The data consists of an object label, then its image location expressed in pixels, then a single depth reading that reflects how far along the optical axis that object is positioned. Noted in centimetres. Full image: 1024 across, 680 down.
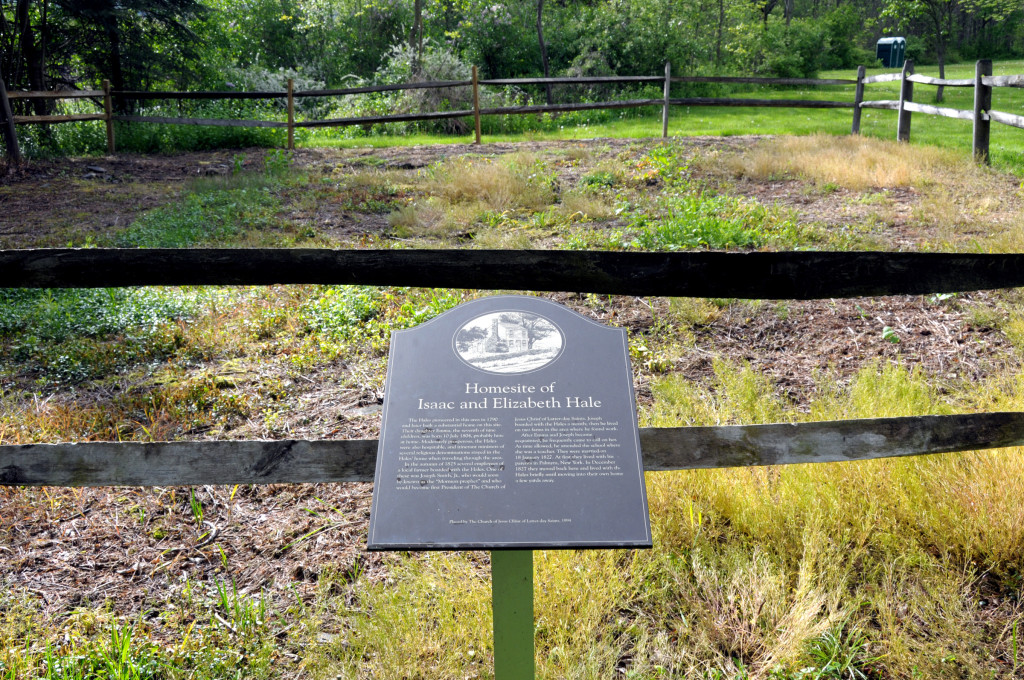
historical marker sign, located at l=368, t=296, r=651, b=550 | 189
